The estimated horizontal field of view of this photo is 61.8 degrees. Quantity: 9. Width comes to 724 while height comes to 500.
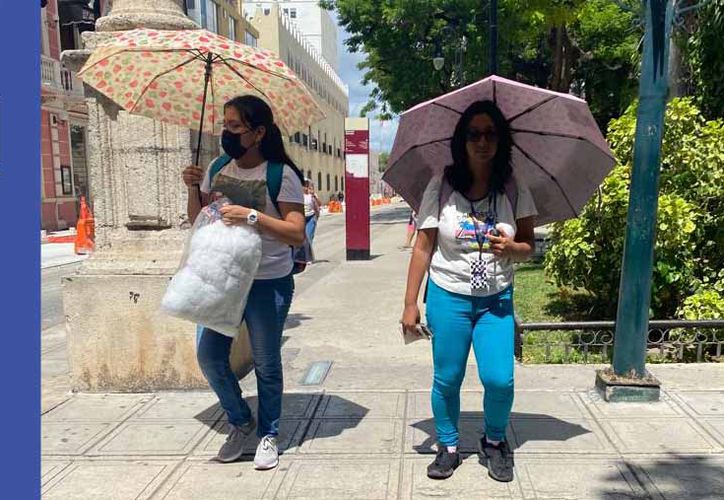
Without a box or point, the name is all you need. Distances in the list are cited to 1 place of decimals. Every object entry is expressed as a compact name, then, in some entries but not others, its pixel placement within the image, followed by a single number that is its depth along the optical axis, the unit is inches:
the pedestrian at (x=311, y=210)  396.2
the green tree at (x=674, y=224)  217.2
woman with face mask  124.3
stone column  171.9
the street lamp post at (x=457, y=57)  680.4
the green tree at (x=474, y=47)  698.2
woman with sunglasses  118.2
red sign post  503.2
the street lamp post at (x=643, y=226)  152.3
